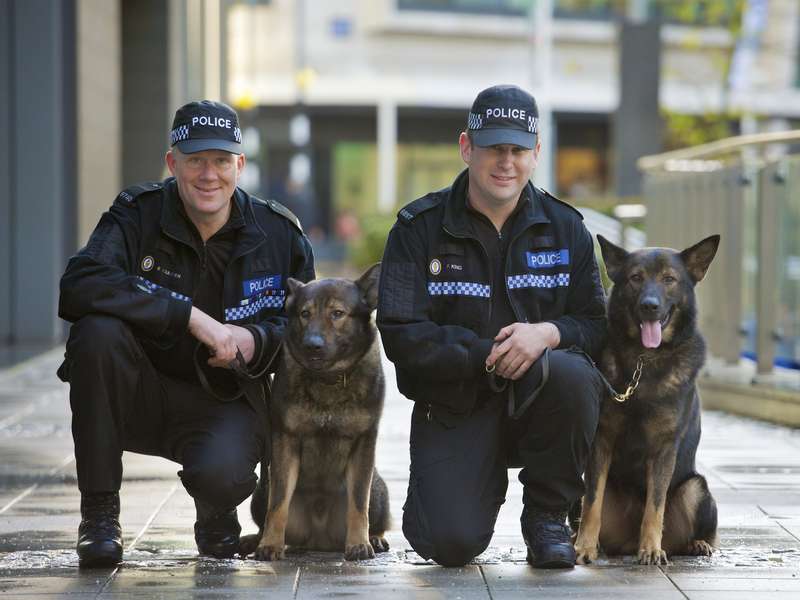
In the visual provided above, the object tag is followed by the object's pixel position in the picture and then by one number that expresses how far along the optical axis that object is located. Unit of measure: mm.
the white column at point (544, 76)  33594
